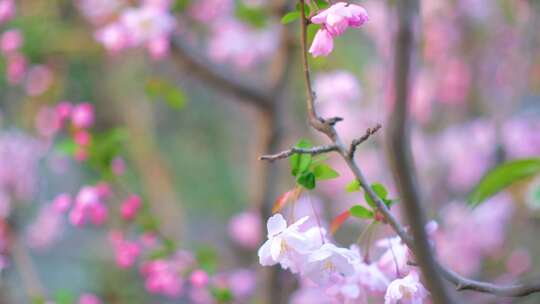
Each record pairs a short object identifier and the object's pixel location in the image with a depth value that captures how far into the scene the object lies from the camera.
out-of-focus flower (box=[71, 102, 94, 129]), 2.07
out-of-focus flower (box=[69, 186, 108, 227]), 2.02
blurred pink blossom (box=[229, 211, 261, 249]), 3.48
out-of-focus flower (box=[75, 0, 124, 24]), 2.49
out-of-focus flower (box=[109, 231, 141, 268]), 2.06
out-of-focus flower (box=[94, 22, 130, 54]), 2.17
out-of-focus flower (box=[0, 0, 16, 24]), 2.25
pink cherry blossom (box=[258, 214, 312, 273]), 1.70
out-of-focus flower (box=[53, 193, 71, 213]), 2.03
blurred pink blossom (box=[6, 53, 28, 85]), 2.47
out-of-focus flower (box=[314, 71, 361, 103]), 2.47
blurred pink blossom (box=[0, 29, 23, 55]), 2.38
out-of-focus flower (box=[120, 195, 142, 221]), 2.05
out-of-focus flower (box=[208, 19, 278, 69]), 3.17
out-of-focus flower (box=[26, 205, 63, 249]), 3.76
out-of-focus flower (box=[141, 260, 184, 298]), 2.05
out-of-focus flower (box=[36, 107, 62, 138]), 2.72
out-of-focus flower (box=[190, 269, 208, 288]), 2.01
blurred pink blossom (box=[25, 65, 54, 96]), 2.87
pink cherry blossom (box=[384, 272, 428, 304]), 1.71
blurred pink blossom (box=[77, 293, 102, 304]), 2.29
